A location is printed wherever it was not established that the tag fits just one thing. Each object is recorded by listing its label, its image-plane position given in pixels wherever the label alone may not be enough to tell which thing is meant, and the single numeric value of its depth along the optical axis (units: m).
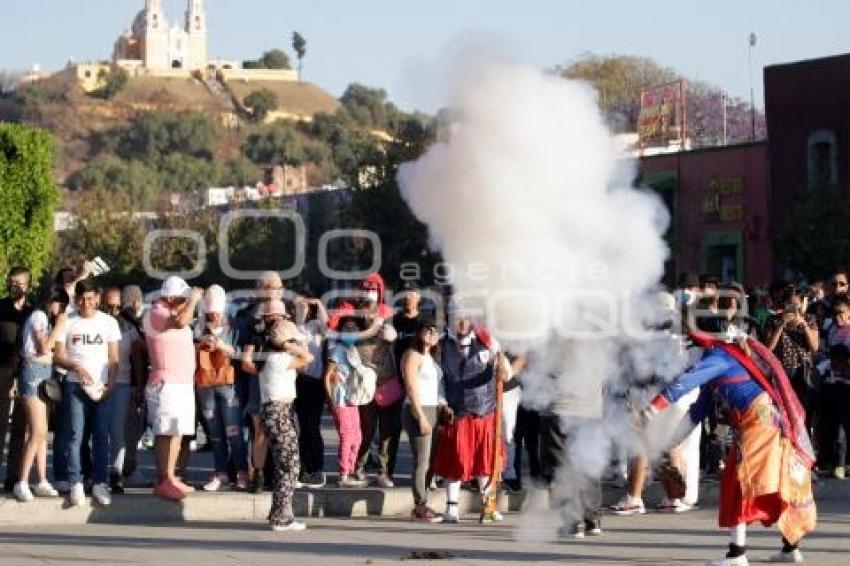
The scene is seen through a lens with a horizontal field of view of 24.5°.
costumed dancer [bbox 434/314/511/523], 16.20
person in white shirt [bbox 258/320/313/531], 15.70
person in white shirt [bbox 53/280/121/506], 16.36
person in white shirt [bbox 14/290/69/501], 16.20
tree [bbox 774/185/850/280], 41.81
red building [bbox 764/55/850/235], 44.56
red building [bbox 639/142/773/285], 47.62
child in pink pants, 17.56
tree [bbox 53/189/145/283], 77.94
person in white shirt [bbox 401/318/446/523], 16.56
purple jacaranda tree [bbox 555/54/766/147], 71.62
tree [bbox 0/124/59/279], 38.69
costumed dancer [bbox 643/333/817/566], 13.39
